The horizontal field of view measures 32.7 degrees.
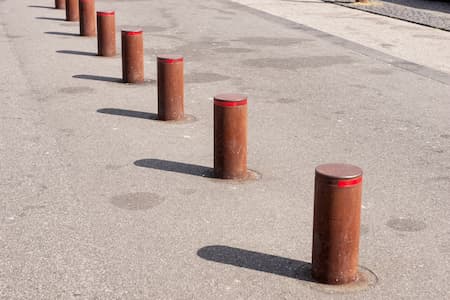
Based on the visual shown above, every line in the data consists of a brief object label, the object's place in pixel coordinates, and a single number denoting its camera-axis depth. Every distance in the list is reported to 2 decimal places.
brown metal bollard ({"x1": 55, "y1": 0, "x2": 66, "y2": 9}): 22.69
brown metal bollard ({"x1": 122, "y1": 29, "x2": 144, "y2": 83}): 12.18
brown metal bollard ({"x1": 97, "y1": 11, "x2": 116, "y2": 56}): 14.16
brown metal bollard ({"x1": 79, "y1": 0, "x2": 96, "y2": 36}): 16.64
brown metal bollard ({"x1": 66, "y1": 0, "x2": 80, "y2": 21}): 19.97
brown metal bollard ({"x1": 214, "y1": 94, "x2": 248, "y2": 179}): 7.74
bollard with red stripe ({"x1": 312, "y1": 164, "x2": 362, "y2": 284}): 5.48
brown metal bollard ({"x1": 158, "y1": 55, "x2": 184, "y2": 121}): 9.91
